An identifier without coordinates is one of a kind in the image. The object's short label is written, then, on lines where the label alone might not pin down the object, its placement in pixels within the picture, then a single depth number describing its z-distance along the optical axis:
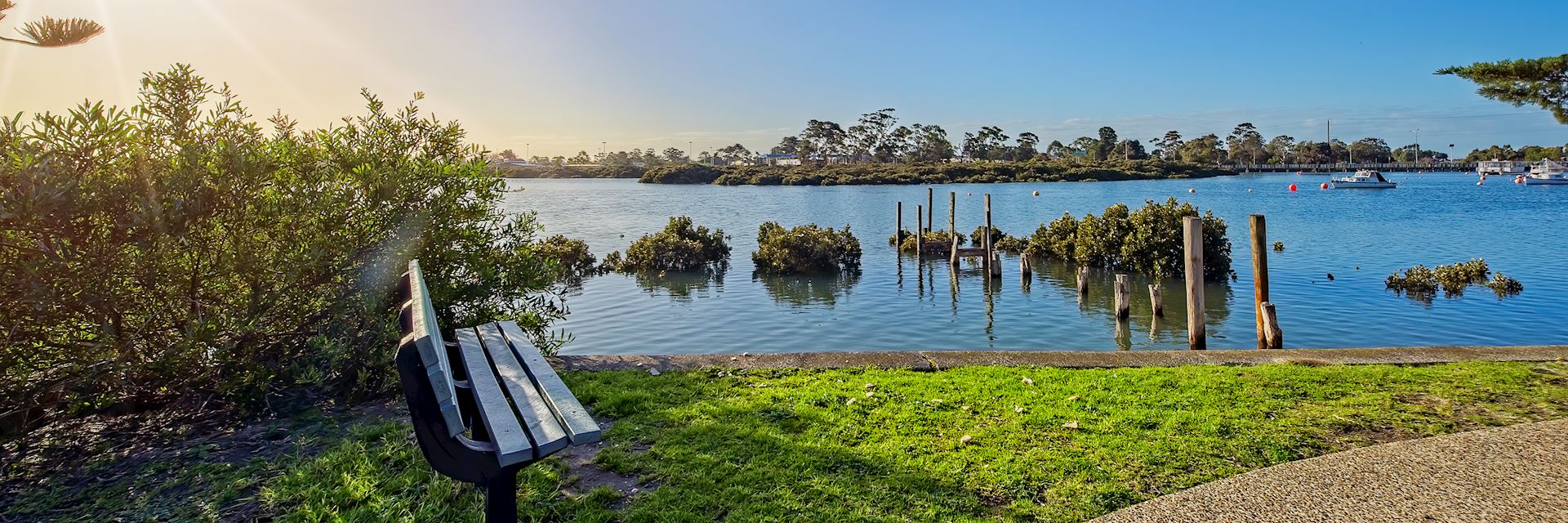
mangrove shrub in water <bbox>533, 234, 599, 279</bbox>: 22.05
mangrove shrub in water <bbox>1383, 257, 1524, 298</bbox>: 16.97
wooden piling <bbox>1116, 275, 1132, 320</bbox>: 14.91
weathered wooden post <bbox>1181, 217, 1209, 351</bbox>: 10.64
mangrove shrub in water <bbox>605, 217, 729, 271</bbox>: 23.45
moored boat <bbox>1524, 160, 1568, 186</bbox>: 74.25
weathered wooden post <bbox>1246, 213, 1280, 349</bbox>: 10.36
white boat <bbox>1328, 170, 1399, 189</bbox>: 74.50
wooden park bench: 2.37
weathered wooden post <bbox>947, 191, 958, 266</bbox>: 24.44
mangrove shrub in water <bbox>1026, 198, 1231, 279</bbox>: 19.06
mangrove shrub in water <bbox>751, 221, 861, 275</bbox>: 22.53
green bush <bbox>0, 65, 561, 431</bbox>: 4.21
